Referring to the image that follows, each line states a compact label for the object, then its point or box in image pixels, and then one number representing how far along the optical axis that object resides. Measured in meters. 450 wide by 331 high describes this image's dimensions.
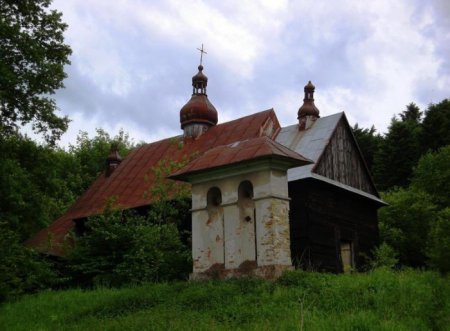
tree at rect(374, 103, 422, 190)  35.88
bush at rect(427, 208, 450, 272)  14.25
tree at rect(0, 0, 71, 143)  15.34
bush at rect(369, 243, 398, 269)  18.39
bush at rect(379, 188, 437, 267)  24.73
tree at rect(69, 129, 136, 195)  39.66
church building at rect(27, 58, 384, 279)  10.37
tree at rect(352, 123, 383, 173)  40.91
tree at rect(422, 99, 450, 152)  34.72
